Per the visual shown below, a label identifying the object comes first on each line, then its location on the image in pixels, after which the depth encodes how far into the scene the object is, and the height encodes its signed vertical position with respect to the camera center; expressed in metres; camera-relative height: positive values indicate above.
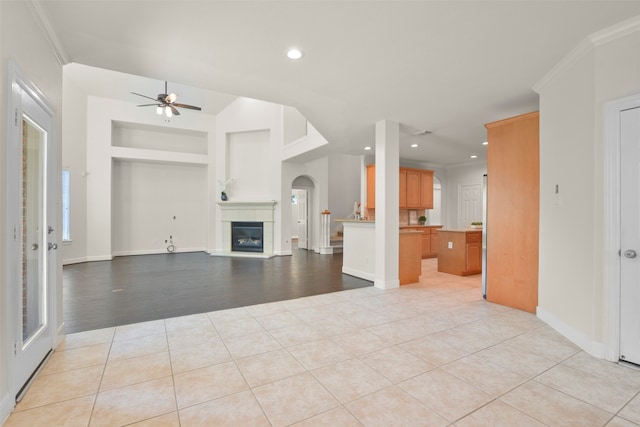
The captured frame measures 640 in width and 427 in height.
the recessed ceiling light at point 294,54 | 2.67 +1.49
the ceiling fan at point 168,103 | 5.45 +2.10
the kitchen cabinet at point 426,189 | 7.91 +0.65
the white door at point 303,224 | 9.66 -0.38
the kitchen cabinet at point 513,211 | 3.50 +0.02
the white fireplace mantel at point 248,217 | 8.27 -0.12
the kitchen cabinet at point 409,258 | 4.92 -0.78
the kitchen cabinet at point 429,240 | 7.79 -0.74
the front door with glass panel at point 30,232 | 1.78 -0.14
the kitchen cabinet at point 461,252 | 5.55 -0.78
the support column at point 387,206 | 4.57 +0.10
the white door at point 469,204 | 8.05 +0.24
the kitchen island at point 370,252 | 4.96 -0.71
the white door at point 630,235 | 2.23 -0.18
